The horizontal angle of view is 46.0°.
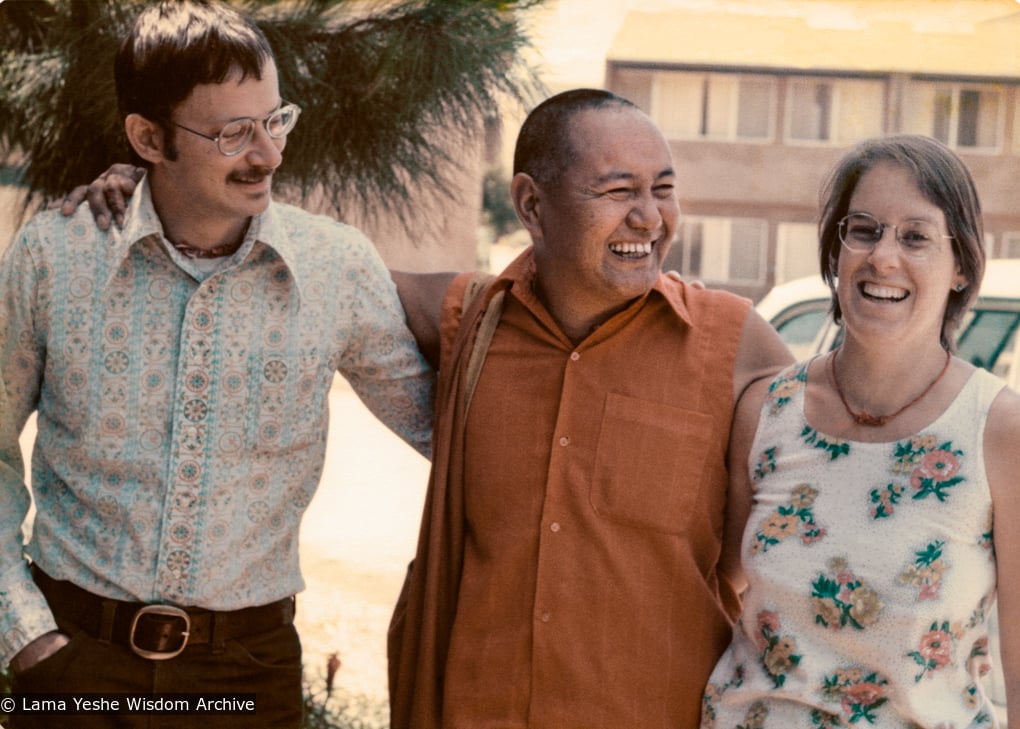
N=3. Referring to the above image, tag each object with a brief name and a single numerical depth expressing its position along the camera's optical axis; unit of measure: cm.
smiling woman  179
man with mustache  222
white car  321
